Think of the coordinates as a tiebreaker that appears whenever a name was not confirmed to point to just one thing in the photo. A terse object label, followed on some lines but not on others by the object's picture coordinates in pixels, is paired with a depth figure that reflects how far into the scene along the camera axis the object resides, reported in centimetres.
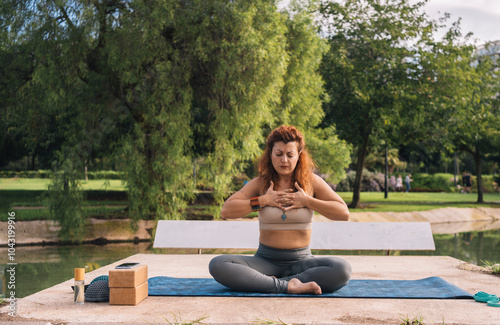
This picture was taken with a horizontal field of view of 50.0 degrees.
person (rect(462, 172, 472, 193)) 3712
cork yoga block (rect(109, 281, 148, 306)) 432
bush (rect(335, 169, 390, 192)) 3959
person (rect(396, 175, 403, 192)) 3850
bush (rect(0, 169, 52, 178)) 4306
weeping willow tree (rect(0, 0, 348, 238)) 1312
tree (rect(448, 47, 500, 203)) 2164
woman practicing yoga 470
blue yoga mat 469
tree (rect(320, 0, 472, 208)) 2100
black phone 438
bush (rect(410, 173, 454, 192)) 4031
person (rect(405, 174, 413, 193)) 3738
